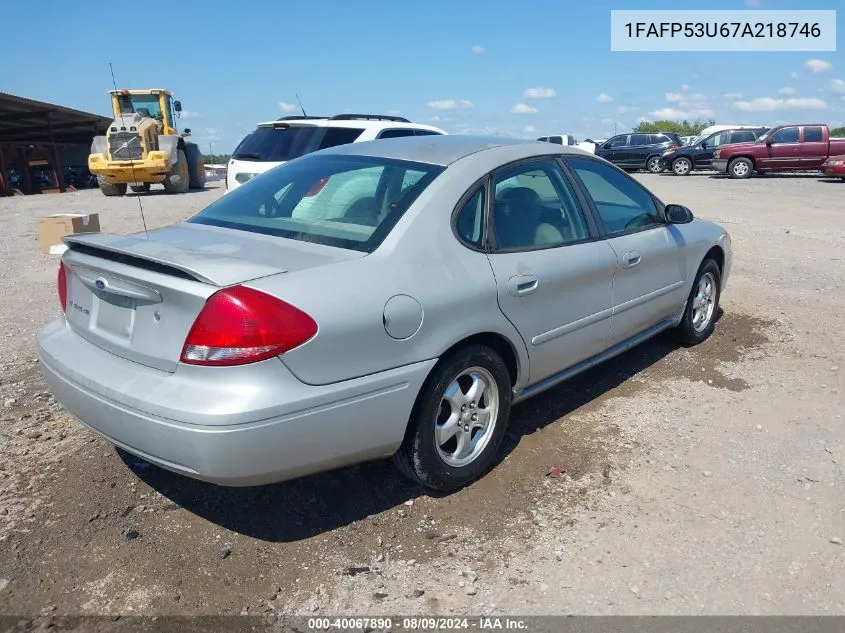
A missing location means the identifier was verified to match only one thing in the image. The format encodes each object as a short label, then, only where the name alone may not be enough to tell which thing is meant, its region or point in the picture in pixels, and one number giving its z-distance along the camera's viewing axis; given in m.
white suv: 8.87
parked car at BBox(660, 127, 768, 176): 26.36
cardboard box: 9.24
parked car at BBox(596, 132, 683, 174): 28.47
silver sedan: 2.40
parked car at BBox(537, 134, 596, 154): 30.50
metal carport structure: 24.19
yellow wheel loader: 19.56
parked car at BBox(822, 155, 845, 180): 21.41
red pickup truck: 23.47
